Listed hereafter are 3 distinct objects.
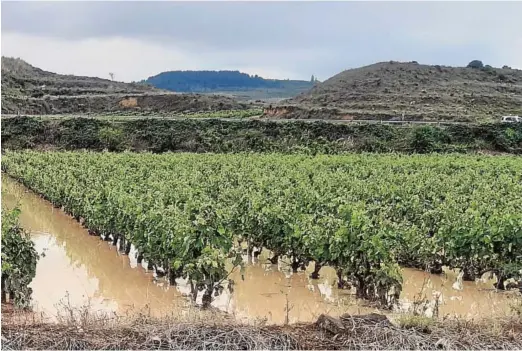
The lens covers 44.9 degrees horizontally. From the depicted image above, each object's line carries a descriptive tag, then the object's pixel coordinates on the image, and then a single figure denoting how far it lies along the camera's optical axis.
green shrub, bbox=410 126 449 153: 40.22
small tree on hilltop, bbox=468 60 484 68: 97.69
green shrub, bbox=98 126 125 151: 41.91
